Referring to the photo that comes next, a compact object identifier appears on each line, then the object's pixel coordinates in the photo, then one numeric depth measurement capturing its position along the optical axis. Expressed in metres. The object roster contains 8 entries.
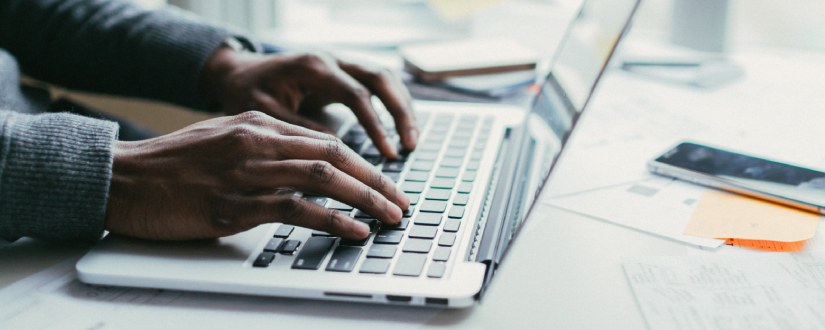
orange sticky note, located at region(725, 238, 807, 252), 0.47
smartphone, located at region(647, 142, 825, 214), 0.53
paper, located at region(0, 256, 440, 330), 0.37
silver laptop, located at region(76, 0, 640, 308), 0.38
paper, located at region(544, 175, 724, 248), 0.51
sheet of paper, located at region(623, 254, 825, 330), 0.37
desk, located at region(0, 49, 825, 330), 0.38
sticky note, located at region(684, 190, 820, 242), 0.48
